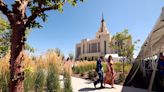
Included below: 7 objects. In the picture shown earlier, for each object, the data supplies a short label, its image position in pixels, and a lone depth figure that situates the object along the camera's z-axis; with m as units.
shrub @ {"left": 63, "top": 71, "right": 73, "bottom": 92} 3.10
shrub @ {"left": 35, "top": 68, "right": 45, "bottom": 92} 3.03
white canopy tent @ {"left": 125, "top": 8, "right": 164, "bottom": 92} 4.54
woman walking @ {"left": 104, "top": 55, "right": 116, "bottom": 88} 4.84
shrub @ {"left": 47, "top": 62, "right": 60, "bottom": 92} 3.04
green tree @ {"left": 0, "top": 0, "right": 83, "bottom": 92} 1.47
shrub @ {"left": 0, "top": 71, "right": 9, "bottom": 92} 2.44
